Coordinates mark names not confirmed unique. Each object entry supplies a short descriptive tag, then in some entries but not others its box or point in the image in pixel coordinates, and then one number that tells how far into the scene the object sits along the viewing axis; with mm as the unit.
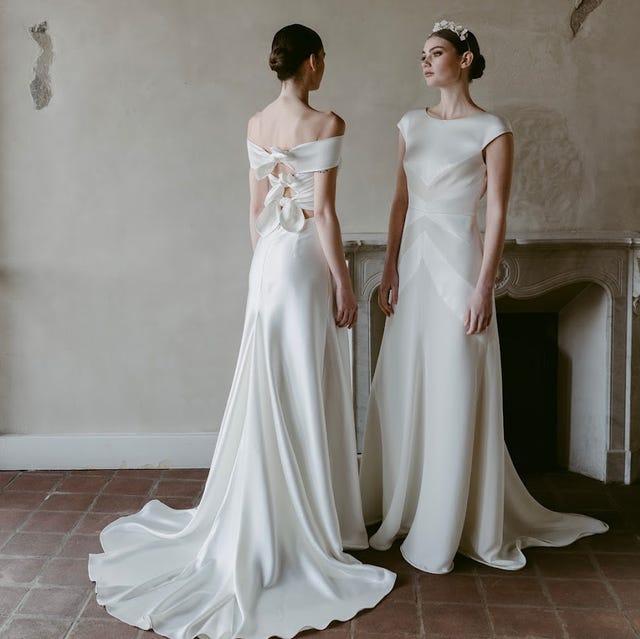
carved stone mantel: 4262
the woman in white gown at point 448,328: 3297
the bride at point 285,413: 3039
